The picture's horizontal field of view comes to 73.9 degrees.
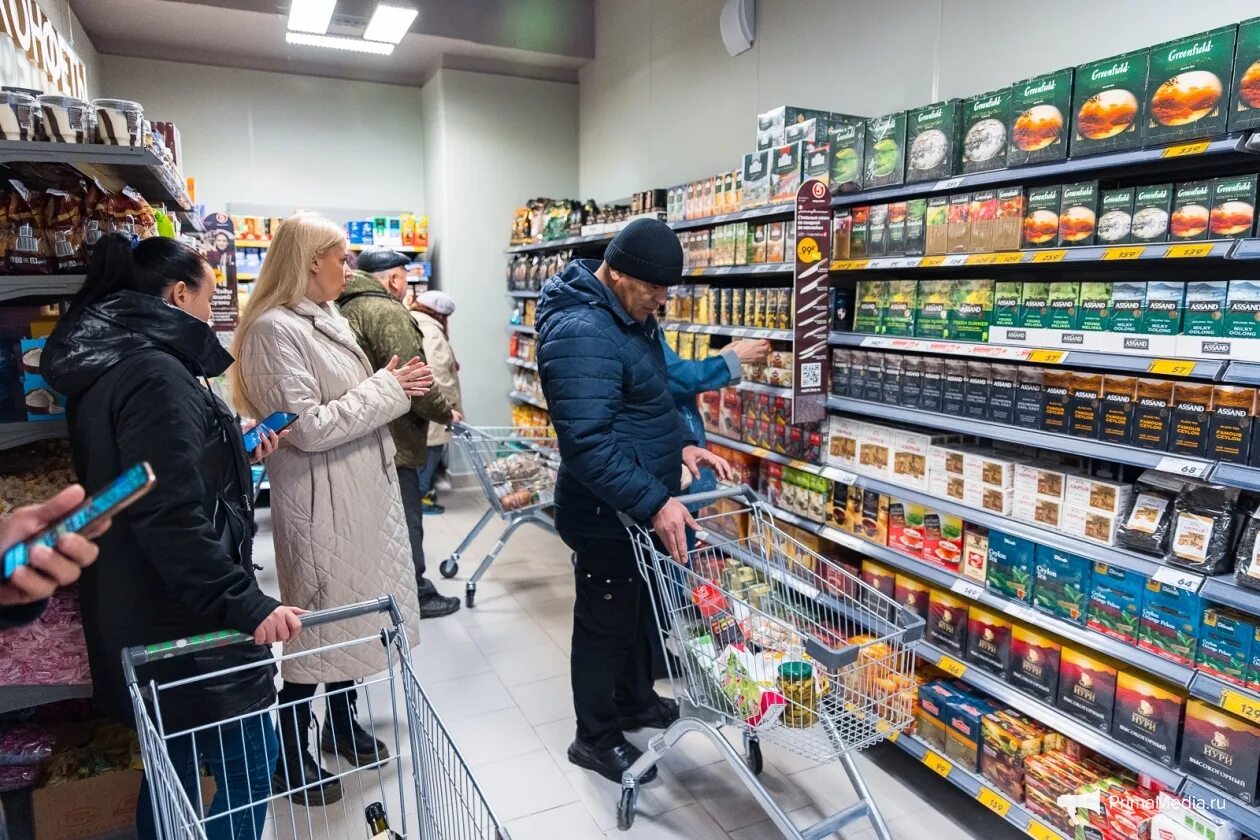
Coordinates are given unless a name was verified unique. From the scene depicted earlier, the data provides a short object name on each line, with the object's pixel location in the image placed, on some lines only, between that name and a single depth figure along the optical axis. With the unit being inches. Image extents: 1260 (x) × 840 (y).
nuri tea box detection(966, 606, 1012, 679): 111.0
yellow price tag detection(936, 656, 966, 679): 115.0
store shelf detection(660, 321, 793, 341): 142.8
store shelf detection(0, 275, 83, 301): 77.5
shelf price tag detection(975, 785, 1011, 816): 105.3
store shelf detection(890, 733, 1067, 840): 102.0
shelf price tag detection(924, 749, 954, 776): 113.1
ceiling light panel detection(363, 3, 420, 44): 217.9
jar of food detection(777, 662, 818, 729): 86.7
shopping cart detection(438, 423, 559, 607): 183.2
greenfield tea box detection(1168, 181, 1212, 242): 85.7
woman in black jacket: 68.6
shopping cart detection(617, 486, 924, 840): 86.0
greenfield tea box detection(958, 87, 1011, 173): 105.3
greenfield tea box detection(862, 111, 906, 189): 119.1
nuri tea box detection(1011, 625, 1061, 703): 105.0
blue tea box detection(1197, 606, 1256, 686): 84.2
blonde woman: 99.4
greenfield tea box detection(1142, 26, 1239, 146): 81.7
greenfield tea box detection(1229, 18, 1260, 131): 79.2
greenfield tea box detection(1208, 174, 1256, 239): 81.8
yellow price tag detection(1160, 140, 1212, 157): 83.2
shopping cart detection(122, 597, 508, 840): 58.8
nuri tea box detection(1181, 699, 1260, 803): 84.2
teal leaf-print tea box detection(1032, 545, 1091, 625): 100.4
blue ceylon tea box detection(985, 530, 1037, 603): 106.4
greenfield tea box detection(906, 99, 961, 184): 111.6
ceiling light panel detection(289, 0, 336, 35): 212.4
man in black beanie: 97.3
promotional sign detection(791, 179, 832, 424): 125.5
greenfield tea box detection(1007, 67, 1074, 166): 97.3
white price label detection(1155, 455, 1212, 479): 85.3
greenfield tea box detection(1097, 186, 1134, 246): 92.9
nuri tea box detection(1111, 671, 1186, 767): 91.4
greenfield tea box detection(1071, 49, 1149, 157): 89.2
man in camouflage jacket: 148.2
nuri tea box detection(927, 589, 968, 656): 117.3
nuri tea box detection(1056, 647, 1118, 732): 98.3
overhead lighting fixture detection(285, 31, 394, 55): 241.7
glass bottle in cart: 61.7
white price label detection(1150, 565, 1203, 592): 85.7
